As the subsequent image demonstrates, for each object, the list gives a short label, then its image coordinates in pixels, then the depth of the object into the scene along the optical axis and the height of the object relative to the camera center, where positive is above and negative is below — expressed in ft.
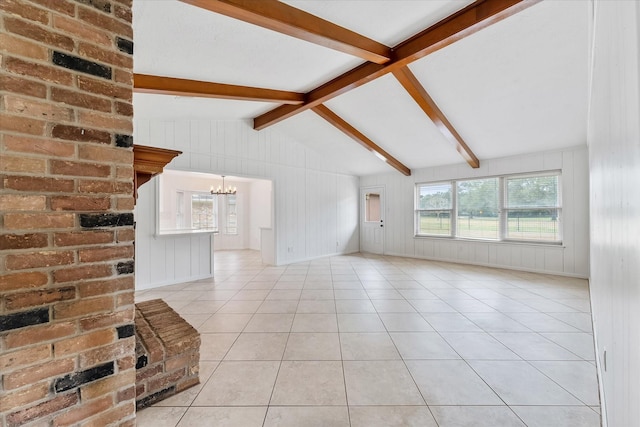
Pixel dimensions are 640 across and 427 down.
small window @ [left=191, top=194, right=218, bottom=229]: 27.14 +0.50
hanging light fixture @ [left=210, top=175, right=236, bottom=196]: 23.55 +2.42
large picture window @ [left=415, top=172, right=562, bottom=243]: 16.51 +0.33
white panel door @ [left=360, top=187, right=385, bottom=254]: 25.12 -0.59
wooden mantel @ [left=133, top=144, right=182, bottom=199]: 5.42 +1.24
